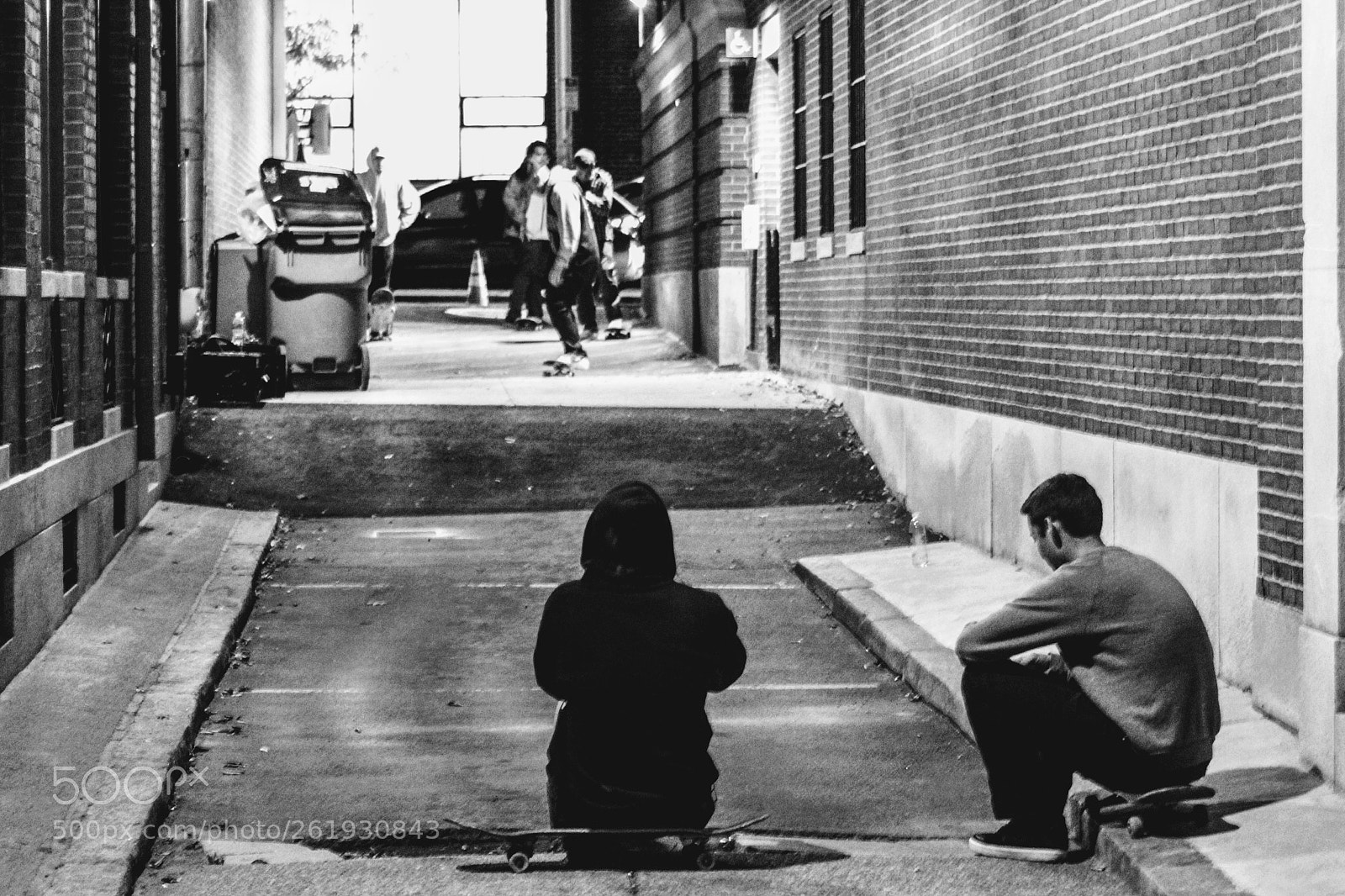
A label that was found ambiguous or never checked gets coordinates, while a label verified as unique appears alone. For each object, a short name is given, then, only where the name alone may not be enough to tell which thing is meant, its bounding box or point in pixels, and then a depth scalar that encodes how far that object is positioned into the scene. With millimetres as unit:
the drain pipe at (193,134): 20422
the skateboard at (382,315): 24719
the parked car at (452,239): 33031
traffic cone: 32062
